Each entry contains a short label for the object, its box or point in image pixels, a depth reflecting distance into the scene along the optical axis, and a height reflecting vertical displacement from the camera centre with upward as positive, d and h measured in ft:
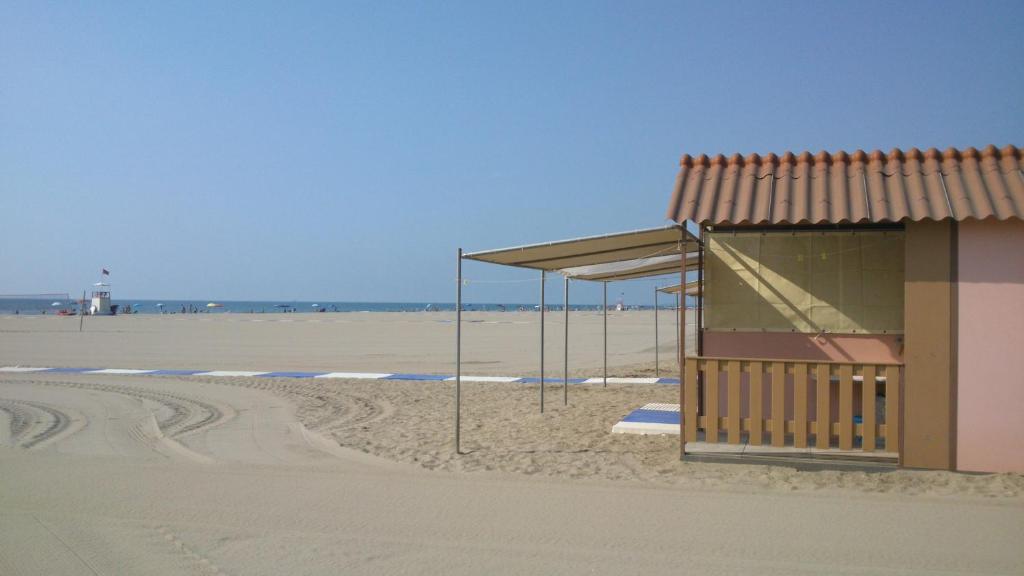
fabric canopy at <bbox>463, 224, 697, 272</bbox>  26.08 +2.18
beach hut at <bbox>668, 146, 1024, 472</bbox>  21.95 +0.39
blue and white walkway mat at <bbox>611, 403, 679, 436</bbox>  29.60 -4.29
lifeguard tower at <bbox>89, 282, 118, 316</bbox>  185.47 +0.00
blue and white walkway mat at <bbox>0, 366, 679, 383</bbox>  49.98 -4.71
